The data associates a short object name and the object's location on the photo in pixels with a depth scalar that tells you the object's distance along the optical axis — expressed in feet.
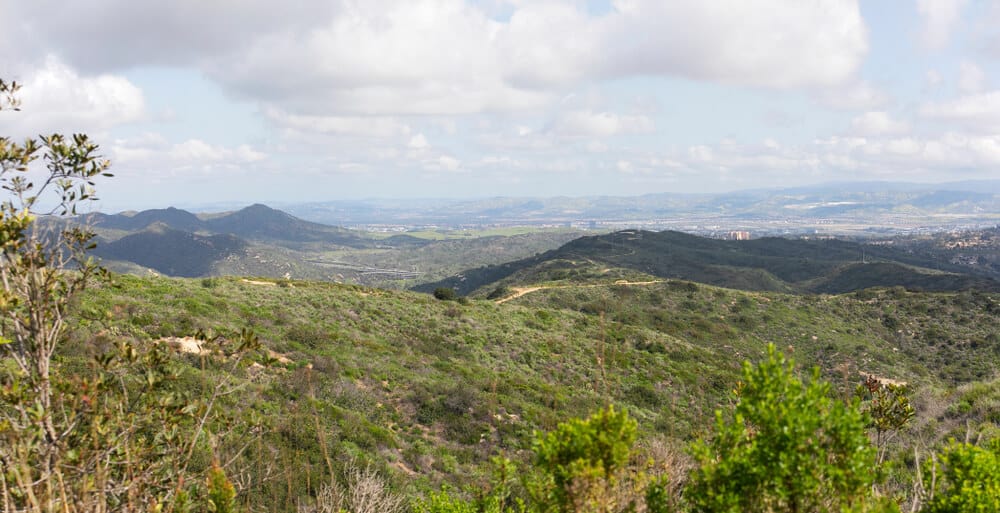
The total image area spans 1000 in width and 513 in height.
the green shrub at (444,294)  141.42
